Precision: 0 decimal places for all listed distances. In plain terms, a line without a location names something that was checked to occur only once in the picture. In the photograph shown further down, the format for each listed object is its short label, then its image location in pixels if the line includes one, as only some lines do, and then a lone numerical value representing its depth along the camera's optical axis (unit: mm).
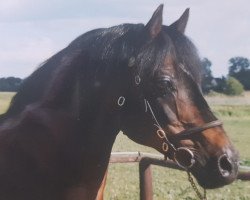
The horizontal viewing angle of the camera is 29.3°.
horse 2934
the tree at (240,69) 87250
